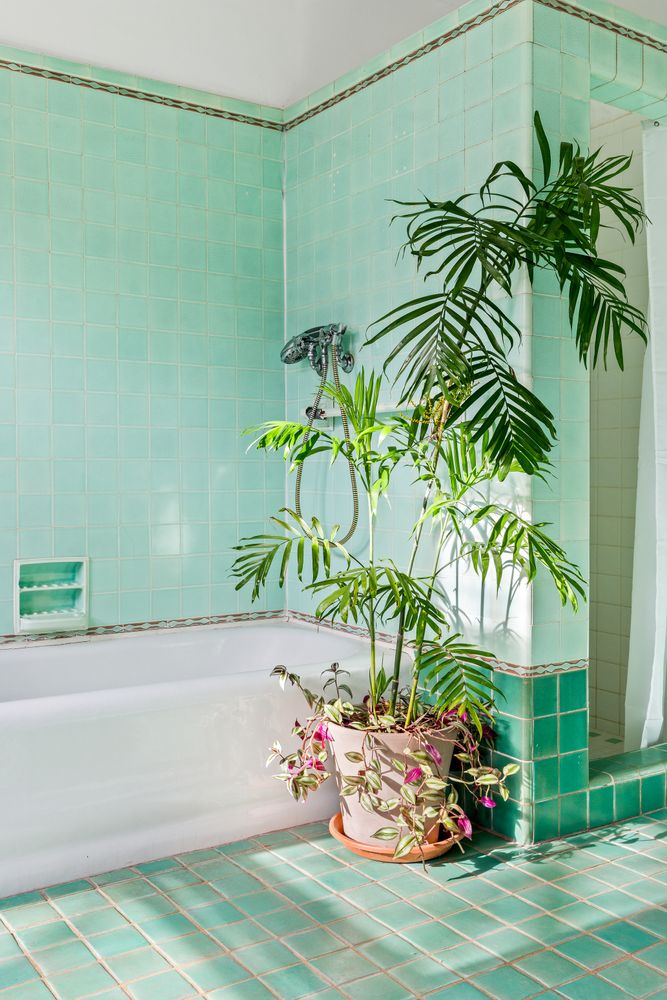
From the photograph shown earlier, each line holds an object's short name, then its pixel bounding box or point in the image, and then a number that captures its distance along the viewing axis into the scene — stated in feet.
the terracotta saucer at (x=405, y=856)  7.79
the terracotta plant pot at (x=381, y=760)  7.80
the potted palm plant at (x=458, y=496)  7.45
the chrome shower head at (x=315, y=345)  10.46
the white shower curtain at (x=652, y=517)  9.17
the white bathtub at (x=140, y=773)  7.30
